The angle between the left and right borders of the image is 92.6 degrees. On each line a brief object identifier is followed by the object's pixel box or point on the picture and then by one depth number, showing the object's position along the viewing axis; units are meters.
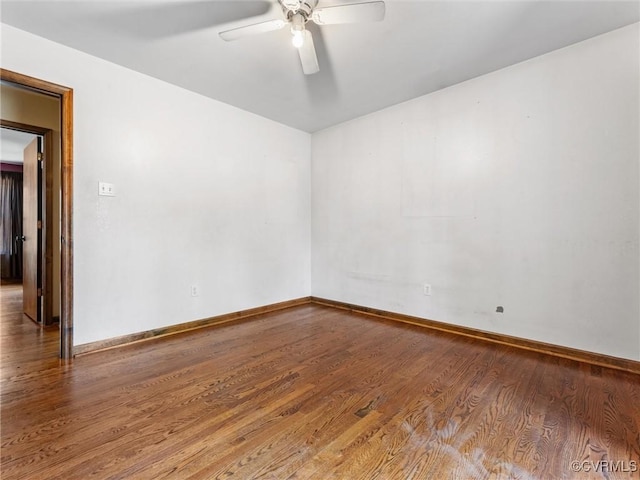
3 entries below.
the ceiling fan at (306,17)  1.71
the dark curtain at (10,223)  6.28
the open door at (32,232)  3.41
